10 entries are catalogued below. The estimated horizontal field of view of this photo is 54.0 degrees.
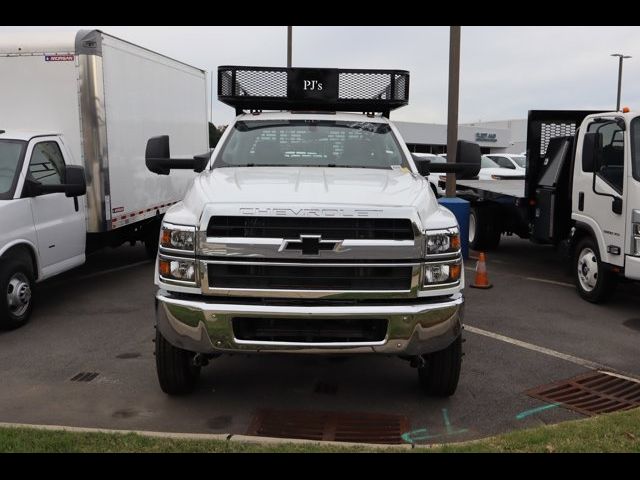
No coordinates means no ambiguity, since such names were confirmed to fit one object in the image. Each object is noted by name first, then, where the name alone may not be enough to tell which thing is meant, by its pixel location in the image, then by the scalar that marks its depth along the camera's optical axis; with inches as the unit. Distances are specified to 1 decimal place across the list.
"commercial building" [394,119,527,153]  2375.7
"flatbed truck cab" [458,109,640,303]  283.7
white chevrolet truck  155.9
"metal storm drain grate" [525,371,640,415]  184.2
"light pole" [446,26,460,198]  445.7
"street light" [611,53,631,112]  1461.6
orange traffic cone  344.2
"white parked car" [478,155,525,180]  675.7
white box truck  261.3
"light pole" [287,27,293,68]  850.5
